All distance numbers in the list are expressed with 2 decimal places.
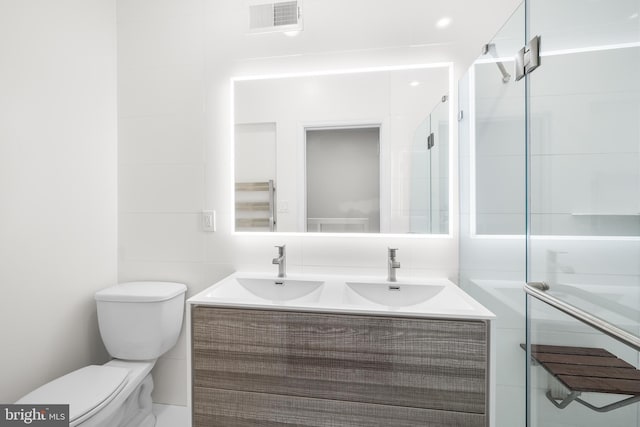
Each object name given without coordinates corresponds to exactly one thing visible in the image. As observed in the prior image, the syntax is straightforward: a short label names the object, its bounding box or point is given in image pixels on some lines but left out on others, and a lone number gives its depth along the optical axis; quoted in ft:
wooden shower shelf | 2.18
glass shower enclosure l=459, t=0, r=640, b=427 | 2.17
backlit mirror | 5.11
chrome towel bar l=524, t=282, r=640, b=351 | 1.93
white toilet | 4.35
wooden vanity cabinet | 3.52
